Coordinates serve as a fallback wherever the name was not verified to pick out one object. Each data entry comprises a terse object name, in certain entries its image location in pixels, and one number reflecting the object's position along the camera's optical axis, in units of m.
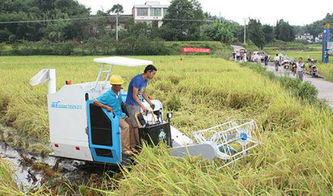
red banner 45.84
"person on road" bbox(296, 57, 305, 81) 16.37
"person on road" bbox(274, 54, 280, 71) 23.70
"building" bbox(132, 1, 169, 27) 67.50
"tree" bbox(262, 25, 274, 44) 66.05
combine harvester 5.16
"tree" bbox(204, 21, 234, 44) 55.72
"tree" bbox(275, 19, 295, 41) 69.06
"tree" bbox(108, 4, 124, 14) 71.50
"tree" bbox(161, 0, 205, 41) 56.78
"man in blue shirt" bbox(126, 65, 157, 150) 5.60
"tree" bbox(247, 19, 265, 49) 57.44
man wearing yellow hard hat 5.46
